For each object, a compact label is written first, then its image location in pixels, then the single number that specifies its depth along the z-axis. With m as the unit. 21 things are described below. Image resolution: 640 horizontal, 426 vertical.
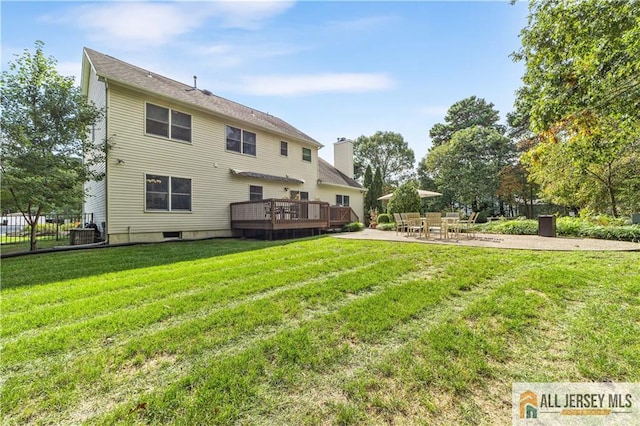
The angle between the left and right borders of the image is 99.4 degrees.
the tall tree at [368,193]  21.78
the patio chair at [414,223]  10.42
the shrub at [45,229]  13.10
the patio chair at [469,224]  9.95
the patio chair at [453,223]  9.69
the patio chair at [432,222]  9.88
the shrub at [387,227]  14.69
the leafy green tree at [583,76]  4.82
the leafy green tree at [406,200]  15.05
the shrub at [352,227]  14.51
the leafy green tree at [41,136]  7.34
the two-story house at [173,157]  9.10
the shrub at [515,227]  10.89
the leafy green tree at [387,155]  35.75
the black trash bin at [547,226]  9.77
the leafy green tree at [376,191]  21.69
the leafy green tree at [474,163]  24.70
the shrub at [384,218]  17.09
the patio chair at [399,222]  11.88
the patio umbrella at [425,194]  15.28
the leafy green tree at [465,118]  29.97
